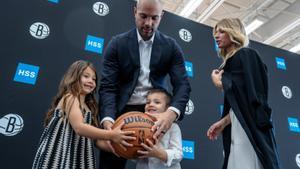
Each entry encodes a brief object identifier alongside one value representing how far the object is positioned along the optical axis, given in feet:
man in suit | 3.73
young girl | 3.38
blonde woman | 3.30
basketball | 3.06
